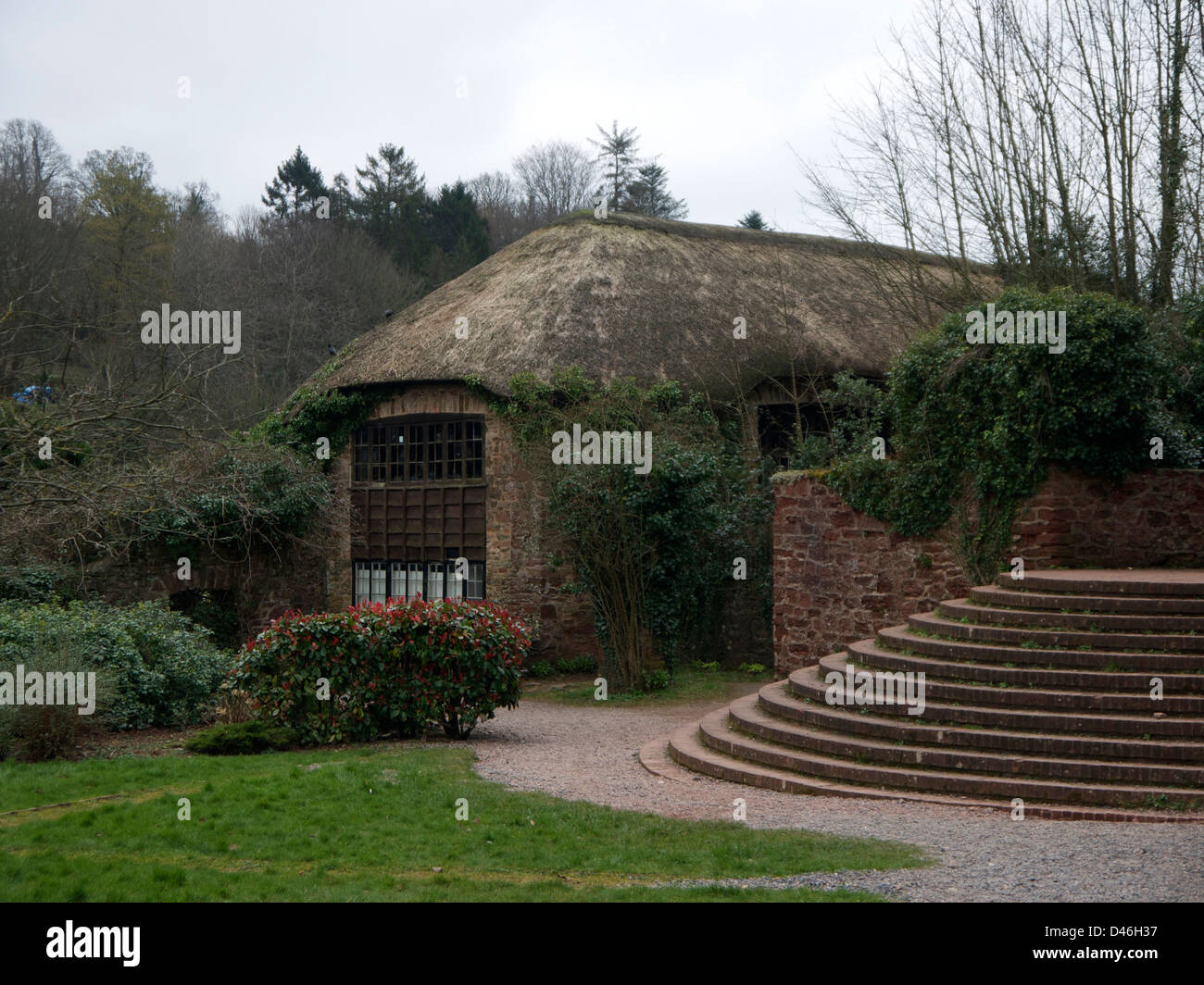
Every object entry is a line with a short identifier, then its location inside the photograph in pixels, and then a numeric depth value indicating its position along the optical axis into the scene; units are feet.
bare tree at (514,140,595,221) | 164.96
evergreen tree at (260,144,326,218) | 152.87
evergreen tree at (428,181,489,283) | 136.05
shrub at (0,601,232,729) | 35.68
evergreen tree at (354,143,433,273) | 138.21
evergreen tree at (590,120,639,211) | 149.89
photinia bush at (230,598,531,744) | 34.50
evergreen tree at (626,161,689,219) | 149.89
